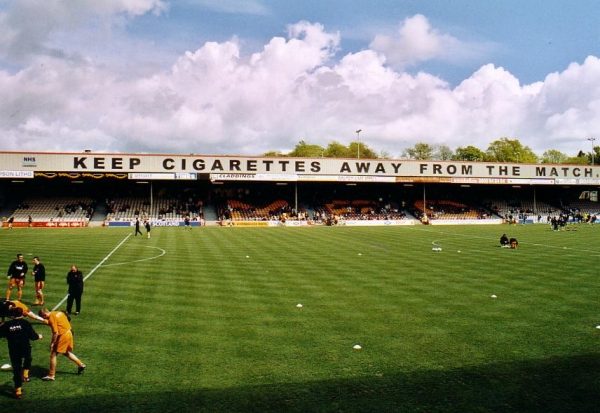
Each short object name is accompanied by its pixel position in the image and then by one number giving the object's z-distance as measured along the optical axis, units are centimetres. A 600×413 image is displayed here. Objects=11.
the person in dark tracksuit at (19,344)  820
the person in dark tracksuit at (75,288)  1316
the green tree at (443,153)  13388
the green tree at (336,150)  13612
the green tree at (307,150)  13525
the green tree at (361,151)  13452
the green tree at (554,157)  14188
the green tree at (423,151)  13224
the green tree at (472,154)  12012
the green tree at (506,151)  12138
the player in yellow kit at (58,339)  901
